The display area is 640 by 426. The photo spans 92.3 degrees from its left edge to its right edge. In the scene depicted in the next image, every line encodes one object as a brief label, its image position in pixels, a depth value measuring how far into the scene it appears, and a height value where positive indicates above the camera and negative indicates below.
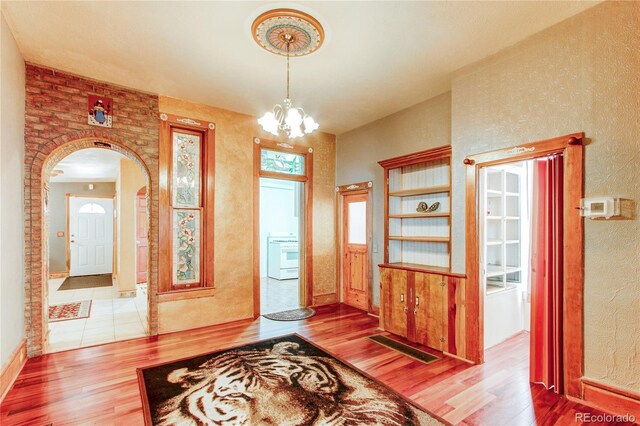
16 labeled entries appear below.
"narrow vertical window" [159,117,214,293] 4.37 +0.14
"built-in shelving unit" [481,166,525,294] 4.05 -0.21
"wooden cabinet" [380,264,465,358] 3.54 -1.19
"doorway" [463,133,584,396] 2.60 -0.38
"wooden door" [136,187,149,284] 7.50 -0.56
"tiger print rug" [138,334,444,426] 2.36 -1.58
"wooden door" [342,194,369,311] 5.57 -0.74
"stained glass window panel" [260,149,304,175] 5.32 +0.91
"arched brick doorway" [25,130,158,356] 3.47 -0.08
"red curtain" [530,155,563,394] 2.75 -0.61
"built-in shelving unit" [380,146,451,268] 4.19 +0.06
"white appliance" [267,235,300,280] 8.19 -1.19
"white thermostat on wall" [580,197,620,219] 2.39 +0.04
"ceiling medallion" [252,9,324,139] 2.65 +1.66
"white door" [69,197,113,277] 9.48 -0.69
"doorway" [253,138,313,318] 5.12 -0.04
